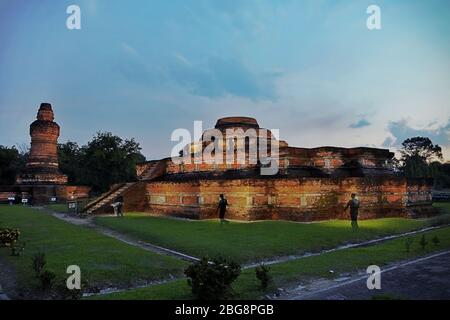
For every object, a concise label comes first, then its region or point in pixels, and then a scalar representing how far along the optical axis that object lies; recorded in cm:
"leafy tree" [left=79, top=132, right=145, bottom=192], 3831
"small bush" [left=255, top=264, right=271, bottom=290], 600
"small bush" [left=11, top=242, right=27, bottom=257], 871
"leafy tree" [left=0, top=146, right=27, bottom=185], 4197
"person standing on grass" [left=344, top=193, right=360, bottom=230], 1291
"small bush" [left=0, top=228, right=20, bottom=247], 926
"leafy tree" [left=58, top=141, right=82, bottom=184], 4356
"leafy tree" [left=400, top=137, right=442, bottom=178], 6359
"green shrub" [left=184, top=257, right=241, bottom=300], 538
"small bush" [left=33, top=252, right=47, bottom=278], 661
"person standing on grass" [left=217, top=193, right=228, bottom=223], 1410
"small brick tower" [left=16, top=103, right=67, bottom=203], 3113
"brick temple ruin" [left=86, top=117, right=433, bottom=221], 1538
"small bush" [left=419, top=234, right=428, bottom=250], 927
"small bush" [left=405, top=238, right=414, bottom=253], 891
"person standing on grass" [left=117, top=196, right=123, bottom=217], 1817
